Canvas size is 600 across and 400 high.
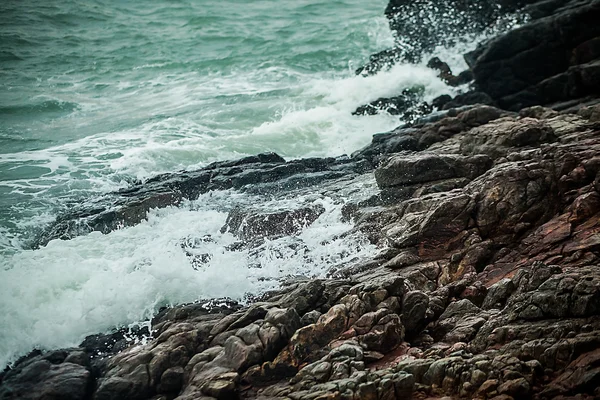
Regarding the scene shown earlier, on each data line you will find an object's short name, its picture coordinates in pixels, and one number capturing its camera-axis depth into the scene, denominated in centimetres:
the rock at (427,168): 1263
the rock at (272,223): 1373
